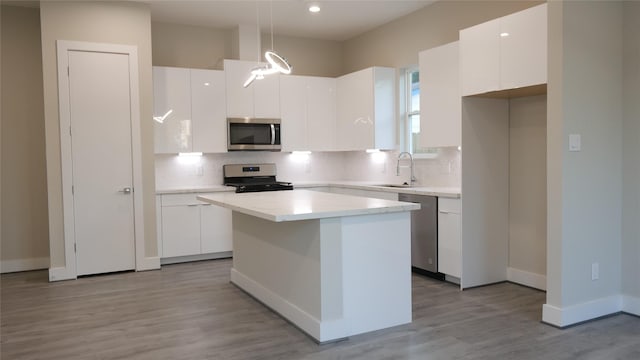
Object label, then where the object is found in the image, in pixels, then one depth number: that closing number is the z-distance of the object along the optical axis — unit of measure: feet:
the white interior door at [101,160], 16.99
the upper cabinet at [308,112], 21.57
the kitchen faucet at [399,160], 19.39
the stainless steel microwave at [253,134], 20.42
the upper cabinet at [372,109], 19.79
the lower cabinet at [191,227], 18.67
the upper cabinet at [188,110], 19.16
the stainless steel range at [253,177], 20.31
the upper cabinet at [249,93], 20.30
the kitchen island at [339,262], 10.69
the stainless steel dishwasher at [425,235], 15.74
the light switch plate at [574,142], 11.47
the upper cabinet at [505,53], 12.61
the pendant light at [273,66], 11.67
